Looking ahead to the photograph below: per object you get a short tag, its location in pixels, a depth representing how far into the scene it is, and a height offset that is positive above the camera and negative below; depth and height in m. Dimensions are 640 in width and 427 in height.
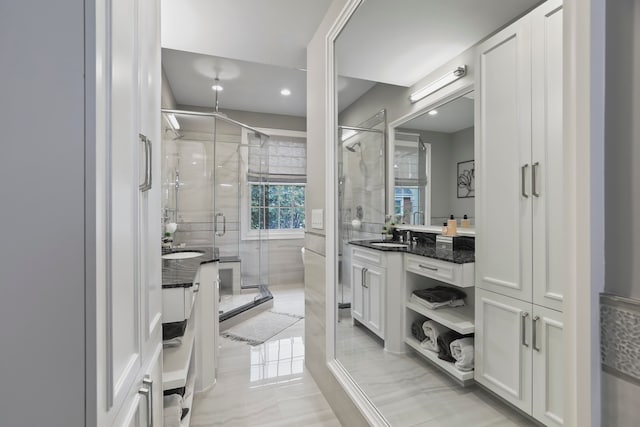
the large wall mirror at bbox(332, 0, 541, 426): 1.33 +0.26
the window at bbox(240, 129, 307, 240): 4.49 +0.46
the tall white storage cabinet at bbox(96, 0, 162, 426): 0.53 -0.01
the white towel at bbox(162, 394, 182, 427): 1.34 -0.92
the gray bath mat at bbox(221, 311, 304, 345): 2.93 -1.23
